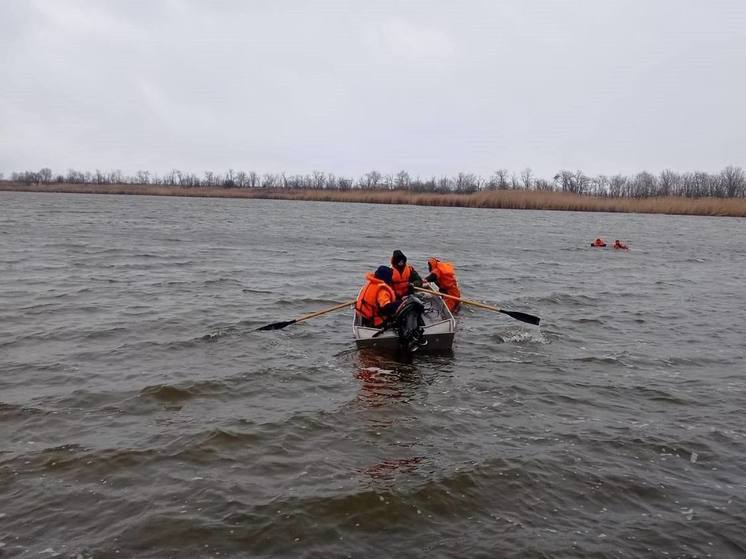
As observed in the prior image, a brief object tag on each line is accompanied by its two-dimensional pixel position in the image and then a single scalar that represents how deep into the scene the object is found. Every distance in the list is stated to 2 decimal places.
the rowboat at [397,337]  9.78
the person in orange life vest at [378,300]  9.73
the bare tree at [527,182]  121.14
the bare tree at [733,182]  94.88
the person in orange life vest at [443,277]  12.77
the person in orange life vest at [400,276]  10.80
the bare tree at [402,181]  131.62
